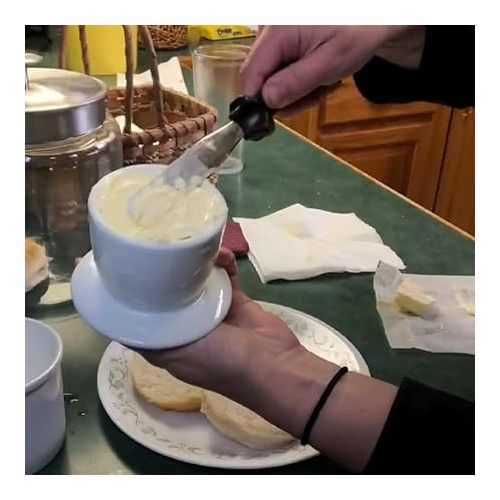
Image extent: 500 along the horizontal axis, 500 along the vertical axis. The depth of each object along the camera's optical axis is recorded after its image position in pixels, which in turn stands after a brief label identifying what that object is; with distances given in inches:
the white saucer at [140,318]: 21.0
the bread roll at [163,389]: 25.2
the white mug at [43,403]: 21.2
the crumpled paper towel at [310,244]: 34.5
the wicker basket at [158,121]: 35.7
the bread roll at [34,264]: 31.0
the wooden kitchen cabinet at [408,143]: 73.7
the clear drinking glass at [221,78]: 44.3
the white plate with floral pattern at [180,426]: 22.8
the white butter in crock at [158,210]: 19.7
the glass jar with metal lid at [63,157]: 28.7
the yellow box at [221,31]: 69.8
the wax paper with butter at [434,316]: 29.6
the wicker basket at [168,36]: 65.8
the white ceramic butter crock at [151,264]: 19.3
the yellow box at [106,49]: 55.4
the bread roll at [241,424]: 23.7
